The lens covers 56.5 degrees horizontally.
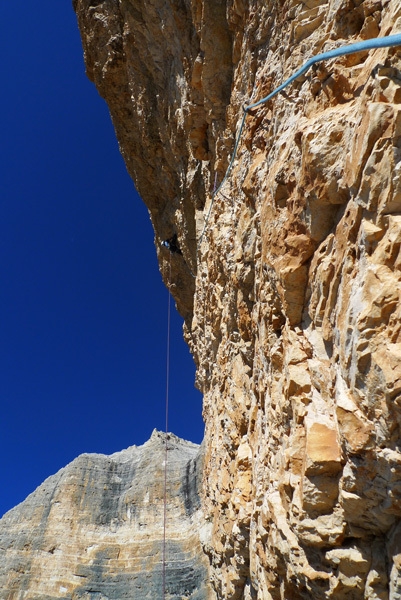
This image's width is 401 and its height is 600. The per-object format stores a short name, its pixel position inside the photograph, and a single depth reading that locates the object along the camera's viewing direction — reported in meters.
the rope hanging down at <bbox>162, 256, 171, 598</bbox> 15.86
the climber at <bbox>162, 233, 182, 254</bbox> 17.48
